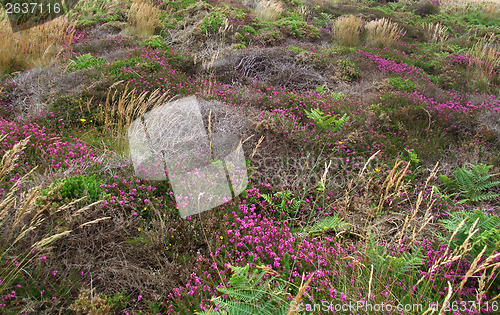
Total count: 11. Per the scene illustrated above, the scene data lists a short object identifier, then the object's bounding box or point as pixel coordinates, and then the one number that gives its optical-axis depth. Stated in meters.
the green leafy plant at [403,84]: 5.90
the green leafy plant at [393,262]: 2.04
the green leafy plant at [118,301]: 2.09
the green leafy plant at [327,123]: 3.88
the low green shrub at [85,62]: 5.33
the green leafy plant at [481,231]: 2.08
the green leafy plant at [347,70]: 6.57
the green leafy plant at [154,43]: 6.84
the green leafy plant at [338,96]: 5.26
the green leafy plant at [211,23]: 8.05
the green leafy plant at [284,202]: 3.03
